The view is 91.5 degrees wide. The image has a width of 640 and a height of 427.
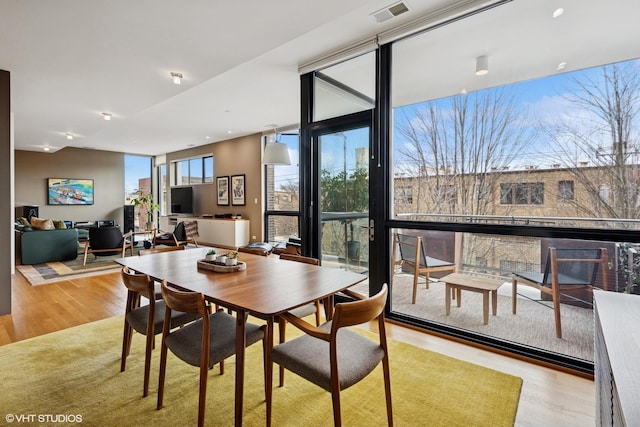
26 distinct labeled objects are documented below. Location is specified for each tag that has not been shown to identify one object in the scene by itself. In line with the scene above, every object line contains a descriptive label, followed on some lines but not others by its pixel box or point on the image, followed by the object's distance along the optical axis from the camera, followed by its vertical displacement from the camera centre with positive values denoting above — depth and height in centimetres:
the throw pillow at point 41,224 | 591 -28
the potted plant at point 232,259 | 215 -35
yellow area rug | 171 -113
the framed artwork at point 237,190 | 775 +46
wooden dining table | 148 -44
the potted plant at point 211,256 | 224 -34
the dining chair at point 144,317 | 181 -70
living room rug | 465 -100
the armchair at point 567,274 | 222 -51
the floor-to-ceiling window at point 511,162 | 222 +37
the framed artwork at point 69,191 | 870 +53
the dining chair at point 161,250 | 296 -40
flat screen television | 908 +27
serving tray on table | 209 -40
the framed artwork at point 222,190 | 818 +51
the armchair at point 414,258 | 302 -50
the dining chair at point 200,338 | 152 -70
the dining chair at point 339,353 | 132 -71
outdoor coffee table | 273 -71
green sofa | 552 -65
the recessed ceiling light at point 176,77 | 323 +139
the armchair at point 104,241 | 572 -59
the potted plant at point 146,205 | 956 +14
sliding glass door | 333 +11
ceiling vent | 247 +160
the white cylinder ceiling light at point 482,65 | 291 +134
